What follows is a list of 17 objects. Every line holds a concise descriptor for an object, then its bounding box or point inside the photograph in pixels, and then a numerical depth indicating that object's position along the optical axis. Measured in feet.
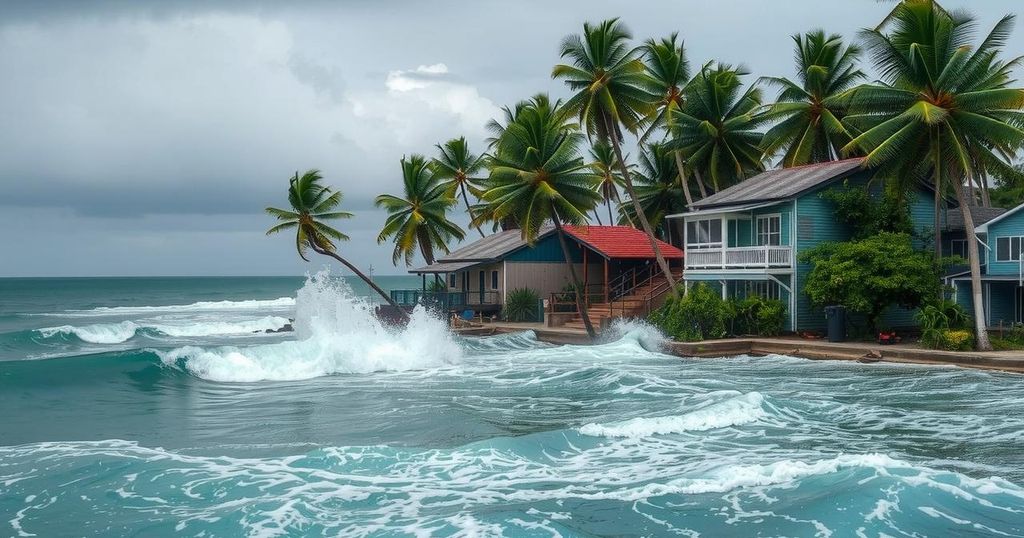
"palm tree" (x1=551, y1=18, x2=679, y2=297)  117.91
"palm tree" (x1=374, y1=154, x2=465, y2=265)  155.43
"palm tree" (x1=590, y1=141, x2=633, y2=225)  175.22
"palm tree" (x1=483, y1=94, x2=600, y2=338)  119.65
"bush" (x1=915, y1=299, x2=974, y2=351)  84.94
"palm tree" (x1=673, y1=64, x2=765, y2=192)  132.36
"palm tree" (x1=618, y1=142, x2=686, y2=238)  158.61
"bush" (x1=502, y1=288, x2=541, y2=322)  137.90
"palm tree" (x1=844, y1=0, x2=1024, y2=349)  82.64
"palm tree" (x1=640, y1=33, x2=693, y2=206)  141.90
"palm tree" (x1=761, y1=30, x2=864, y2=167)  128.26
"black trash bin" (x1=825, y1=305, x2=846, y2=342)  95.86
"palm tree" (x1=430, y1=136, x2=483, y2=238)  168.04
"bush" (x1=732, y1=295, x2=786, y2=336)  101.60
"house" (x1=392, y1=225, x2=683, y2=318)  137.49
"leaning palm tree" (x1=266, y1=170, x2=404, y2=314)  142.72
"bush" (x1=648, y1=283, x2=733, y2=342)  101.86
